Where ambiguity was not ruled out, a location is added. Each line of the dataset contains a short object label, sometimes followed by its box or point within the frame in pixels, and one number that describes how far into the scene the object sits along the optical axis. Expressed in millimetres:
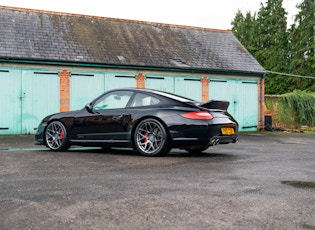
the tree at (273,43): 45719
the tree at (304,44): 41125
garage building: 15914
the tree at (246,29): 50344
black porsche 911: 7035
